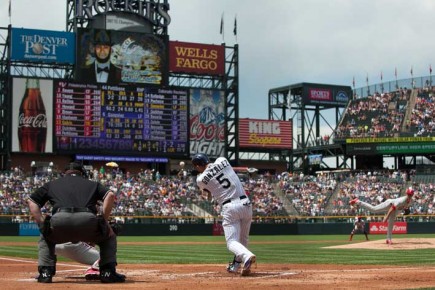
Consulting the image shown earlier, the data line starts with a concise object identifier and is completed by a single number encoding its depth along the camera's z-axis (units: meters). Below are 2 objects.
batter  19.34
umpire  16.27
